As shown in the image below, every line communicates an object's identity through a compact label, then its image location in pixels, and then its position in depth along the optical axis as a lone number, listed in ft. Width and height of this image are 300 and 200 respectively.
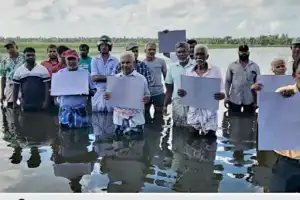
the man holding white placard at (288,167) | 6.77
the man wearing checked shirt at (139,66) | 15.19
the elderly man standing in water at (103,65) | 15.80
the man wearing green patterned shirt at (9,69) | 17.79
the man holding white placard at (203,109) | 13.08
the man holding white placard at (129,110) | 12.76
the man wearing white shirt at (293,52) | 13.18
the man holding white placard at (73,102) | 13.60
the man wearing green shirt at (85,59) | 17.11
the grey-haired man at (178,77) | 14.38
